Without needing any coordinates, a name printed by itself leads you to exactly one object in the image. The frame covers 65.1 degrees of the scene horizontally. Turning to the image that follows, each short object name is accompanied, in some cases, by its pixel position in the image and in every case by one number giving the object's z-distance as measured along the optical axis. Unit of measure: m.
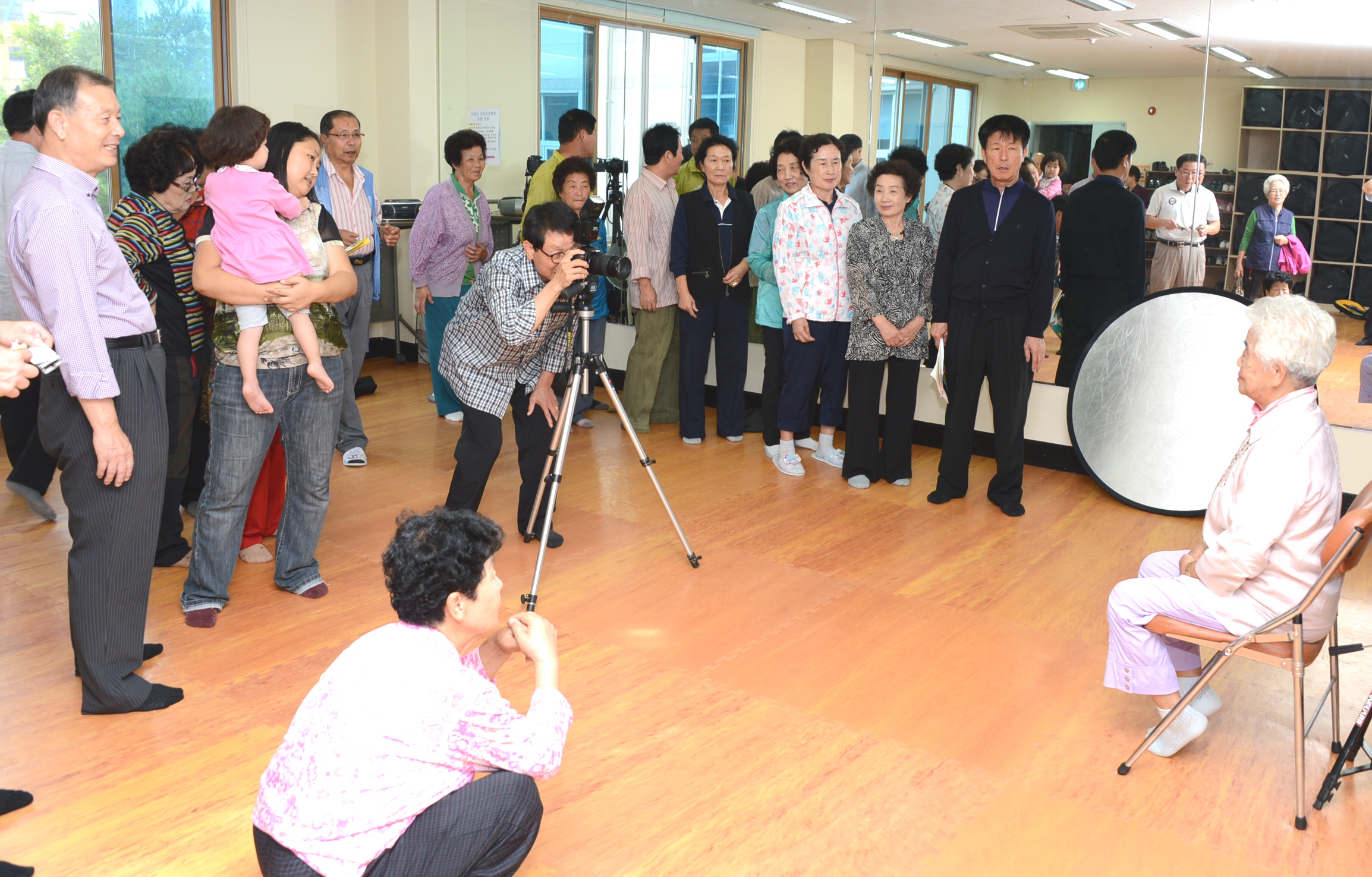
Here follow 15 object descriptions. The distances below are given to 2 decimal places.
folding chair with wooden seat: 2.27
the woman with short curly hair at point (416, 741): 1.69
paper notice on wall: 7.22
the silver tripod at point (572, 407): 3.48
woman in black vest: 5.48
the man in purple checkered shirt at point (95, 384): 2.42
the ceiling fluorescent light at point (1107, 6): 5.00
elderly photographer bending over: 3.55
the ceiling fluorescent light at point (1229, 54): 4.70
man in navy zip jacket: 4.47
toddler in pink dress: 3.04
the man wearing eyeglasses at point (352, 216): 5.12
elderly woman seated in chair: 2.42
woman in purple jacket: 5.84
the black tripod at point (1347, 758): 2.45
